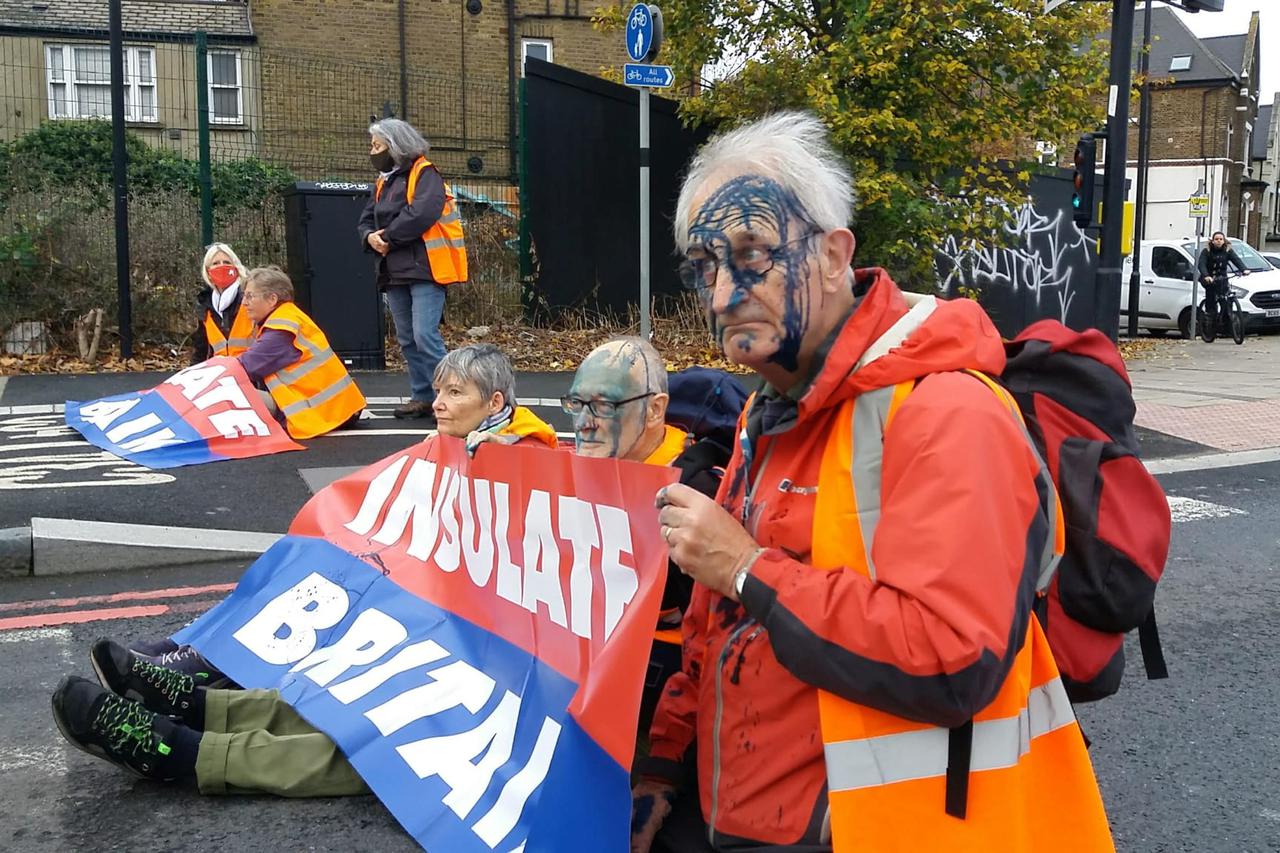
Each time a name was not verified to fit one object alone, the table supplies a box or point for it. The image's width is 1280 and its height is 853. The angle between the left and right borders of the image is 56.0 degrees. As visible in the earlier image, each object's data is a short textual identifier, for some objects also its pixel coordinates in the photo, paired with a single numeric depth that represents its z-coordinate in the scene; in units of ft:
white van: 73.61
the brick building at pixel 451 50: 79.97
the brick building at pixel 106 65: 66.64
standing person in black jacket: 28.63
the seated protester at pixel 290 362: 27.50
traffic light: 37.68
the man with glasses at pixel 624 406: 10.50
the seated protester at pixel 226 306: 29.30
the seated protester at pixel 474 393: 15.25
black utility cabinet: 37.45
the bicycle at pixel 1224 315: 68.23
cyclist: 69.21
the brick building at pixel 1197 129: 169.58
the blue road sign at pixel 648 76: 29.35
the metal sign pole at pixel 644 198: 29.71
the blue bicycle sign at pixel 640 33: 30.07
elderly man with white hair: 5.62
